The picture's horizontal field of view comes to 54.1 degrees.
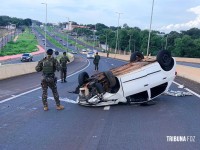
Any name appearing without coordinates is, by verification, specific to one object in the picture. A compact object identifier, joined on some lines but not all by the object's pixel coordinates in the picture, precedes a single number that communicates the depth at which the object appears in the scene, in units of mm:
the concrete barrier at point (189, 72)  12649
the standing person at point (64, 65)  10924
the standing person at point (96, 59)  16787
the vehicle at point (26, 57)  31268
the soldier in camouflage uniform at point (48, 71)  5599
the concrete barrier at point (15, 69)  11727
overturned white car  5972
